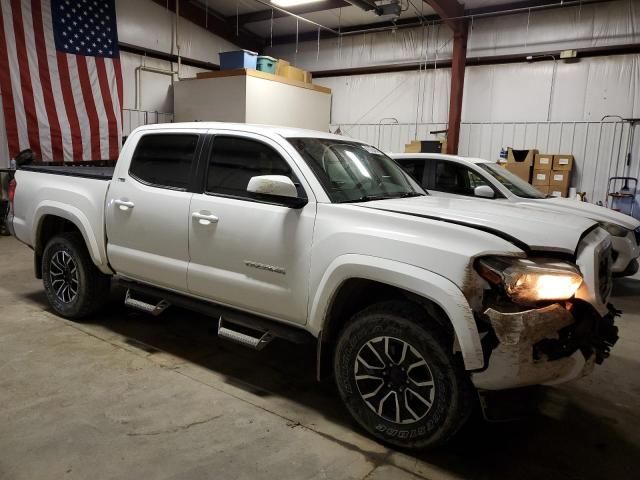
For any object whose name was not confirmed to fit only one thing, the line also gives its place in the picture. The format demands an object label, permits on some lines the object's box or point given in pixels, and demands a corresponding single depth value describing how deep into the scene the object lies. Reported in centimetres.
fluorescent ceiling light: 879
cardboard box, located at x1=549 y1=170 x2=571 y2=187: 880
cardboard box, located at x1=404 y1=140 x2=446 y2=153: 971
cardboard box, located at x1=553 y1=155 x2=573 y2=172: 873
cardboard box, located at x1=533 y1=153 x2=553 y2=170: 881
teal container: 1037
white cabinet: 990
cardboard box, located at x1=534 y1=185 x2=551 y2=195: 891
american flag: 830
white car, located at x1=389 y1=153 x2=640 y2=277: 565
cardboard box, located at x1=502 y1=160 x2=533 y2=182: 876
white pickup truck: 218
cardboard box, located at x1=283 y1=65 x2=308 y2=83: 1086
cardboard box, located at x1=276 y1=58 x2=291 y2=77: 1070
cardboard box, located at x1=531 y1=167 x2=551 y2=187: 887
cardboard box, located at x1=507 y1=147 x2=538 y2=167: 876
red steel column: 962
